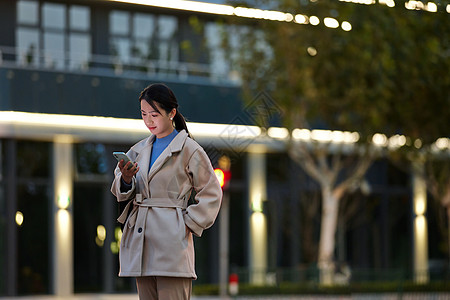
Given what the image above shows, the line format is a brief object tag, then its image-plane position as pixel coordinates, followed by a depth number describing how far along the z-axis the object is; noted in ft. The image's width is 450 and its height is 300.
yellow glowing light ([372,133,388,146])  73.34
